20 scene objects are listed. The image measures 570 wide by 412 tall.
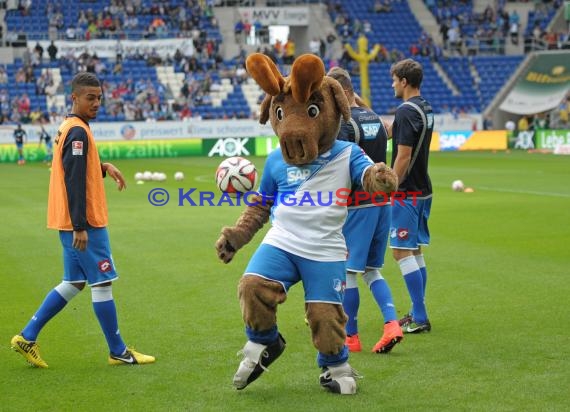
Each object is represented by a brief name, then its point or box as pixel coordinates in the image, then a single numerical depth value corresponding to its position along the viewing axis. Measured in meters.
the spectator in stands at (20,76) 43.56
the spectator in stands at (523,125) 46.67
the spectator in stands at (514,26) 51.84
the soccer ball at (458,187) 23.03
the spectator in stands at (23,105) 41.59
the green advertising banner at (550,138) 42.31
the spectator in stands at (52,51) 44.88
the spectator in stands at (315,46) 49.19
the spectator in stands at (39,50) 44.84
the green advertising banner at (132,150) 39.51
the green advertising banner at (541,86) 47.78
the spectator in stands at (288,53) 48.25
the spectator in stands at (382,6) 53.22
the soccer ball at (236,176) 7.23
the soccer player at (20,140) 36.50
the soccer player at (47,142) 38.75
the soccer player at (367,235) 7.63
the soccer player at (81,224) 7.01
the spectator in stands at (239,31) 48.81
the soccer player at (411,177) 8.28
